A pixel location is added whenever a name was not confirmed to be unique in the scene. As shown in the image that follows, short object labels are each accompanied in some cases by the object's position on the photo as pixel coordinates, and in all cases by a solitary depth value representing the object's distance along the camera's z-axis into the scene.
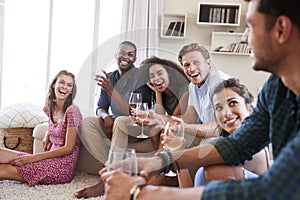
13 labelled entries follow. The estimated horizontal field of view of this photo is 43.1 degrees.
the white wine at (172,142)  1.54
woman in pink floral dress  2.50
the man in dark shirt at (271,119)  0.74
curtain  4.64
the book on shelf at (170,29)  4.61
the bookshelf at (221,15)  4.46
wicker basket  2.98
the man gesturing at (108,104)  2.40
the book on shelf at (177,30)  4.57
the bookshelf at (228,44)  4.50
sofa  2.78
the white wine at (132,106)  2.18
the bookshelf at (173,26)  4.57
